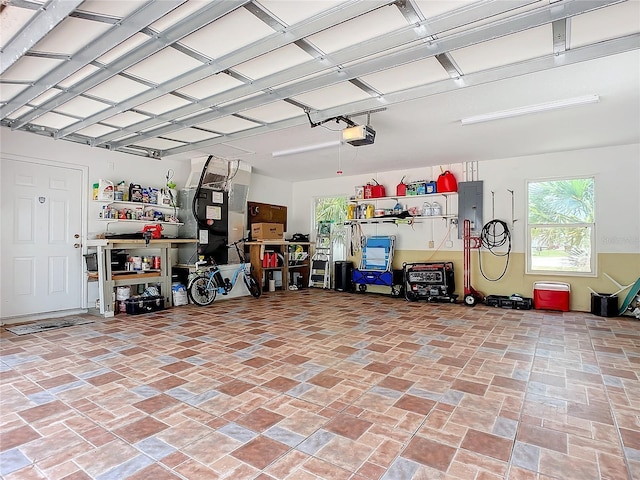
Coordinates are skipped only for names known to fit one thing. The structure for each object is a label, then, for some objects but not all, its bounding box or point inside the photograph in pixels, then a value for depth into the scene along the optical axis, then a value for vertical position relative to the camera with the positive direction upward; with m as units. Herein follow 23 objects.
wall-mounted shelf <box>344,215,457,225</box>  7.68 +0.38
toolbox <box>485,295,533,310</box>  6.42 -1.20
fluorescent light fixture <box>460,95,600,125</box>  4.01 +1.53
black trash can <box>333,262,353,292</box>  8.50 -0.95
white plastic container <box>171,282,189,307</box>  6.44 -1.06
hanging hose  6.96 -0.04
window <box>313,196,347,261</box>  9.09 +0.48
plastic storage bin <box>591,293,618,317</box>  5.76 -1.12
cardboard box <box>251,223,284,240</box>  8.05 +0.11
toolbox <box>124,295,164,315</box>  5.68 -1.11
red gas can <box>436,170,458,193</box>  7.36 +1.11
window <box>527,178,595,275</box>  6.32 +0.18
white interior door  5.04 -0.05
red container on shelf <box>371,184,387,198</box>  8.27 +1.04
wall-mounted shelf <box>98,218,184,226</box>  6.01 +0.27
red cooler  6.22 -1.05
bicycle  6.42 -0.92
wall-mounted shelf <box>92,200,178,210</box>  6.01 +0.57
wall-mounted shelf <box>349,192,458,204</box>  7.49 +0.87
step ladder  9.03 -0.61
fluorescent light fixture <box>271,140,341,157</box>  5.95 +1.53
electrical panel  7.19 +0.65
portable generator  7.11 -0.93
